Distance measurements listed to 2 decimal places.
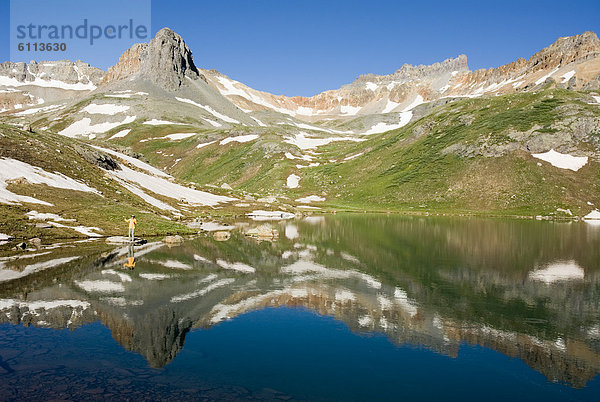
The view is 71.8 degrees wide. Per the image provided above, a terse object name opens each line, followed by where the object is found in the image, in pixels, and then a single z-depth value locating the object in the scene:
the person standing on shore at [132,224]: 44.16
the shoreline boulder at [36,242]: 40.88
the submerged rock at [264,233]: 57.67
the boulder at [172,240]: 48.49
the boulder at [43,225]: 45.62
